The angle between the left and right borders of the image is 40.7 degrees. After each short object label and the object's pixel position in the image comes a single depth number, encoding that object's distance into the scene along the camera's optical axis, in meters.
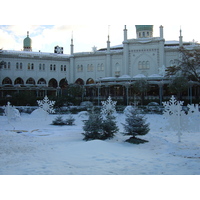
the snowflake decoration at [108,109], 19.19
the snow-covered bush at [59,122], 16.69
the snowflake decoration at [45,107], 19.28
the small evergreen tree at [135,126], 10.77
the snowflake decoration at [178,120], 10.89
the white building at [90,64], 38.88
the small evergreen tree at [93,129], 10.80
